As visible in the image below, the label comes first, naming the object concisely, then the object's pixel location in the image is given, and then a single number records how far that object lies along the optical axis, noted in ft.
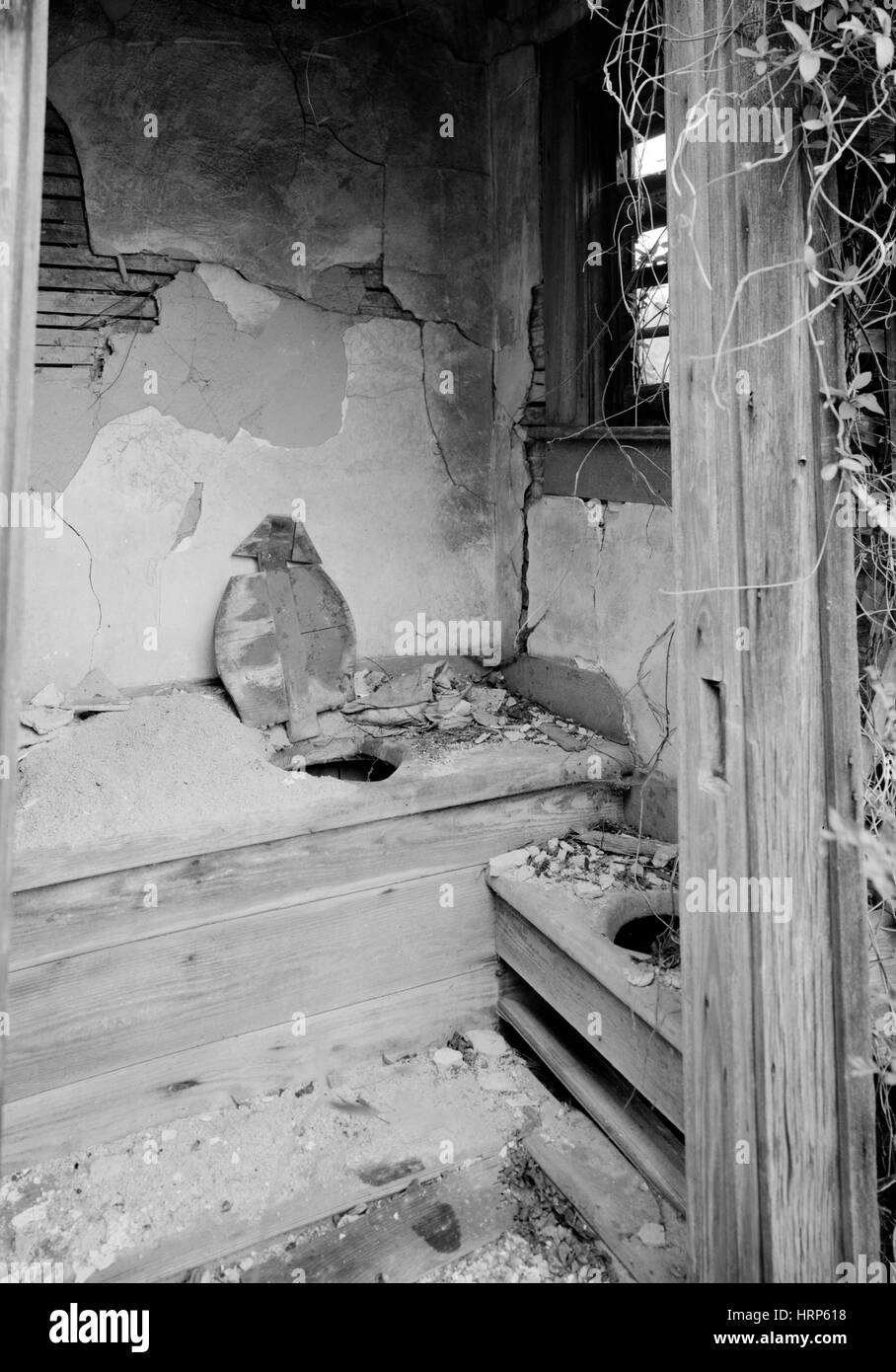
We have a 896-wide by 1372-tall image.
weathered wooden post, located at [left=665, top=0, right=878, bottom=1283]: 5.13
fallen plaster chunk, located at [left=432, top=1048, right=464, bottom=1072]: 9.42
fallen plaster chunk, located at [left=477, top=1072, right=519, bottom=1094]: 9.05
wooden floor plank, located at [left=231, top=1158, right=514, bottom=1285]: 7.08
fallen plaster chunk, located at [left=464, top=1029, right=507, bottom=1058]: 9.59
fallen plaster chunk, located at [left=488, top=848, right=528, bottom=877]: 9.77
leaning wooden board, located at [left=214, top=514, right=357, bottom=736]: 11.30
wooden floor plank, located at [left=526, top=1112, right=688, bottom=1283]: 6.95
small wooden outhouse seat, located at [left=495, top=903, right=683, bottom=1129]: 7.18
